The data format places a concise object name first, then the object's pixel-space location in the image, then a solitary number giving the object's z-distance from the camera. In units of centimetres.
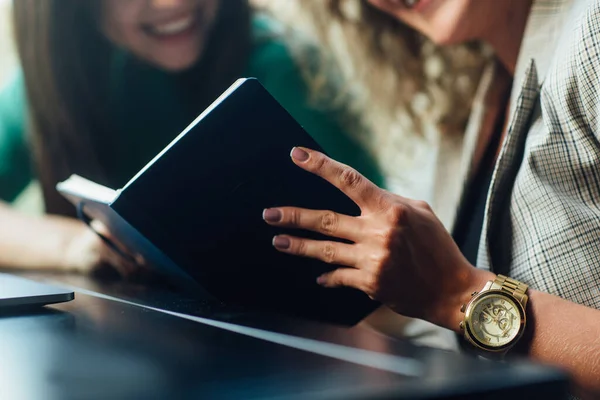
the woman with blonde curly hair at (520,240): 63
